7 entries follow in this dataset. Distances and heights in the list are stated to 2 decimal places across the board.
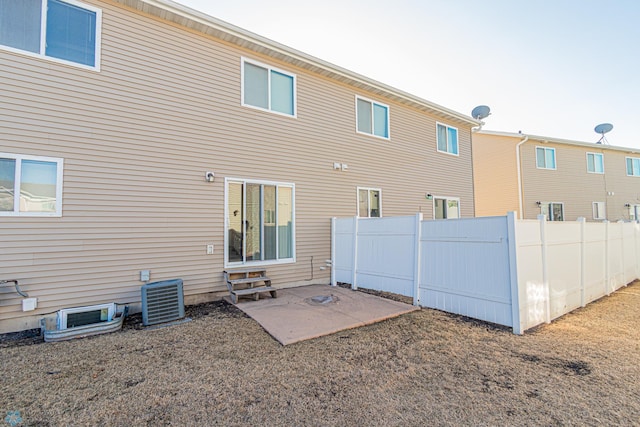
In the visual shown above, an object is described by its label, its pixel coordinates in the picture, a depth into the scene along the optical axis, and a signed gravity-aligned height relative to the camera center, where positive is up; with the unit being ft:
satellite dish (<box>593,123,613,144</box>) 57.93 +18.67
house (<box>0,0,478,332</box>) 14.57 +4.79
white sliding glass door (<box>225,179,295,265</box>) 20.48 +0.29
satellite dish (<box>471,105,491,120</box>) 43.80 +17.08
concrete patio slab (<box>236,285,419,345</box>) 13.82 -4.97
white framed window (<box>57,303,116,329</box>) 14.02 -4.39
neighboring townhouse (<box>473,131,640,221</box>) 46.80 +7.76
